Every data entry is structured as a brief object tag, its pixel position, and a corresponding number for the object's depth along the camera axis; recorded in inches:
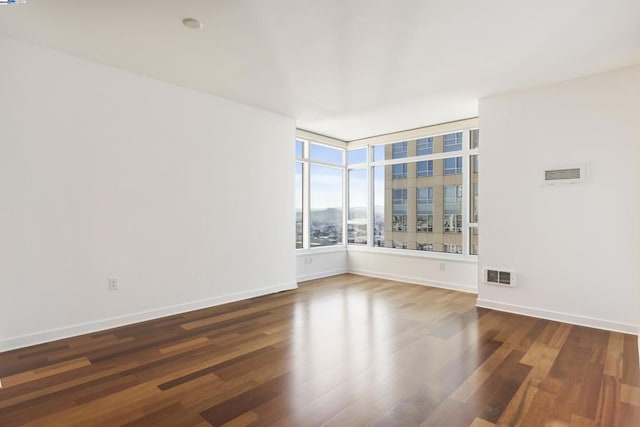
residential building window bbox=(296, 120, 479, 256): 217.6
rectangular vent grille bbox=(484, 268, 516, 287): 166.1
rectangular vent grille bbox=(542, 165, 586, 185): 147.6
